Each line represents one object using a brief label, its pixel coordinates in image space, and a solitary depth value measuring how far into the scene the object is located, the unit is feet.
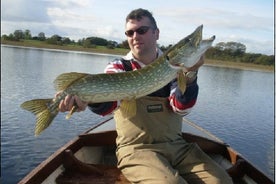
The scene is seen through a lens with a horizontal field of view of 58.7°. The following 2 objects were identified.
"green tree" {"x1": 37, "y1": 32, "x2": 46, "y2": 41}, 197.05
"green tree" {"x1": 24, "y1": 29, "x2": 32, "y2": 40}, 203.19
